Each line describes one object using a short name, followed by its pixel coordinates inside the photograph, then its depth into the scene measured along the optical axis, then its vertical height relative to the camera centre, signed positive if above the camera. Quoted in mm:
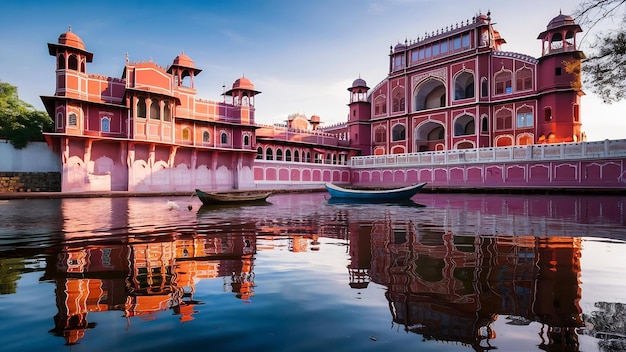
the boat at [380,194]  18422 -810
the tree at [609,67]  10477 +3267
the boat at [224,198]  15336 -827
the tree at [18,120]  26938 +4855
